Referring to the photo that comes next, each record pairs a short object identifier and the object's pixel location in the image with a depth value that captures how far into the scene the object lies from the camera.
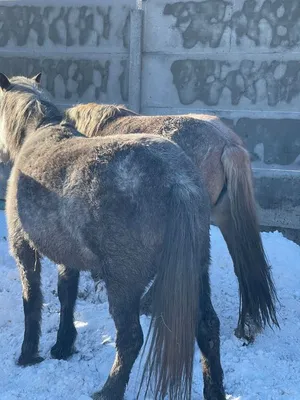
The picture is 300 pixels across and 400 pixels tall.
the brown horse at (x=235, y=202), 4.44
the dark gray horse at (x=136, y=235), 3.09
